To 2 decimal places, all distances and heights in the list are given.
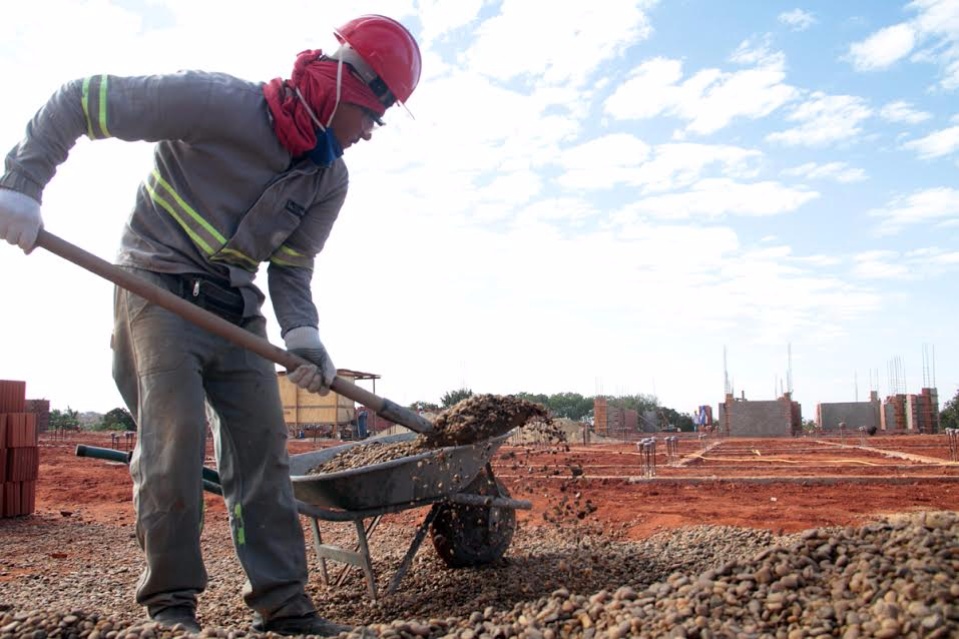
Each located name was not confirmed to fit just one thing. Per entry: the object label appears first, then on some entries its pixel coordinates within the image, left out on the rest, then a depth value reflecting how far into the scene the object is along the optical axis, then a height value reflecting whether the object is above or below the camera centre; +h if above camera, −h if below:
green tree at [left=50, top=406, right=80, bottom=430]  35.13 -0.44
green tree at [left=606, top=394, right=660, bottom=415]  49.34 +0.48
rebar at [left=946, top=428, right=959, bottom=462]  11.59 -0.54
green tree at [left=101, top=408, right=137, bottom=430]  34.31 -0.51
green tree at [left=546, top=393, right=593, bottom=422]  54.59 +0.37
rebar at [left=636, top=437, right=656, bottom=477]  8.61 -0.44
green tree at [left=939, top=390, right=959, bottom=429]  30.72 -0.25
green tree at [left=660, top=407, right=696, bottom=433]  42.03 -0.55
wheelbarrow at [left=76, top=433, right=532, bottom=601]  3.61 -0.43
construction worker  2.62 +0.61
